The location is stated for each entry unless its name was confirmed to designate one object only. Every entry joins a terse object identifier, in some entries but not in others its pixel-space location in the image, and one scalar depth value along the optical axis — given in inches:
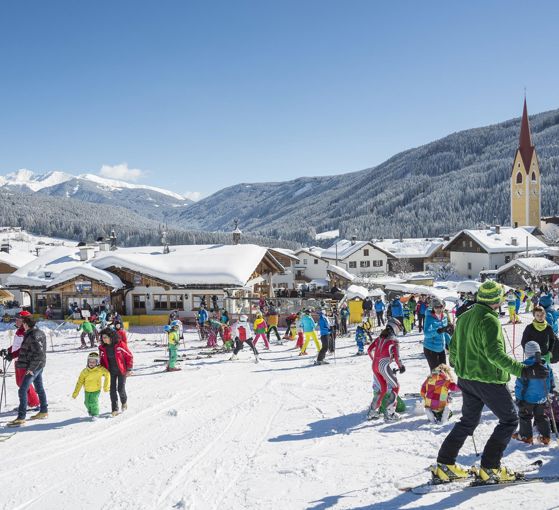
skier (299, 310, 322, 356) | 530.9
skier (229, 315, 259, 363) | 528.7
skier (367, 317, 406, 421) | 262.2
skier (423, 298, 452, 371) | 310.3
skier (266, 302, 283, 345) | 674.8
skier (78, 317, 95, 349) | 681.0
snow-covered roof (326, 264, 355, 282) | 1781.5
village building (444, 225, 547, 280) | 2156.7
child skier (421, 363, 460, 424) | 246.8
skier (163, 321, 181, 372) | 473.7
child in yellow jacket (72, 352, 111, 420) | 296.0
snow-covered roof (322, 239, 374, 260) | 2363.4
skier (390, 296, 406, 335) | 661.3
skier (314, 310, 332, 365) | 462.9
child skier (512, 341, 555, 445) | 206.8
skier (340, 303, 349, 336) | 730.0
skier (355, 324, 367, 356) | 528.1
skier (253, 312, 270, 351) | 576.4
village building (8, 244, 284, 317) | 1044.5
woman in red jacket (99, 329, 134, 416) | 302.7
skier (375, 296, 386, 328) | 757.3
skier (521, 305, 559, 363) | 232.7
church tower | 3713.1
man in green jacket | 158.9
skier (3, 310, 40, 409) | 309.1
